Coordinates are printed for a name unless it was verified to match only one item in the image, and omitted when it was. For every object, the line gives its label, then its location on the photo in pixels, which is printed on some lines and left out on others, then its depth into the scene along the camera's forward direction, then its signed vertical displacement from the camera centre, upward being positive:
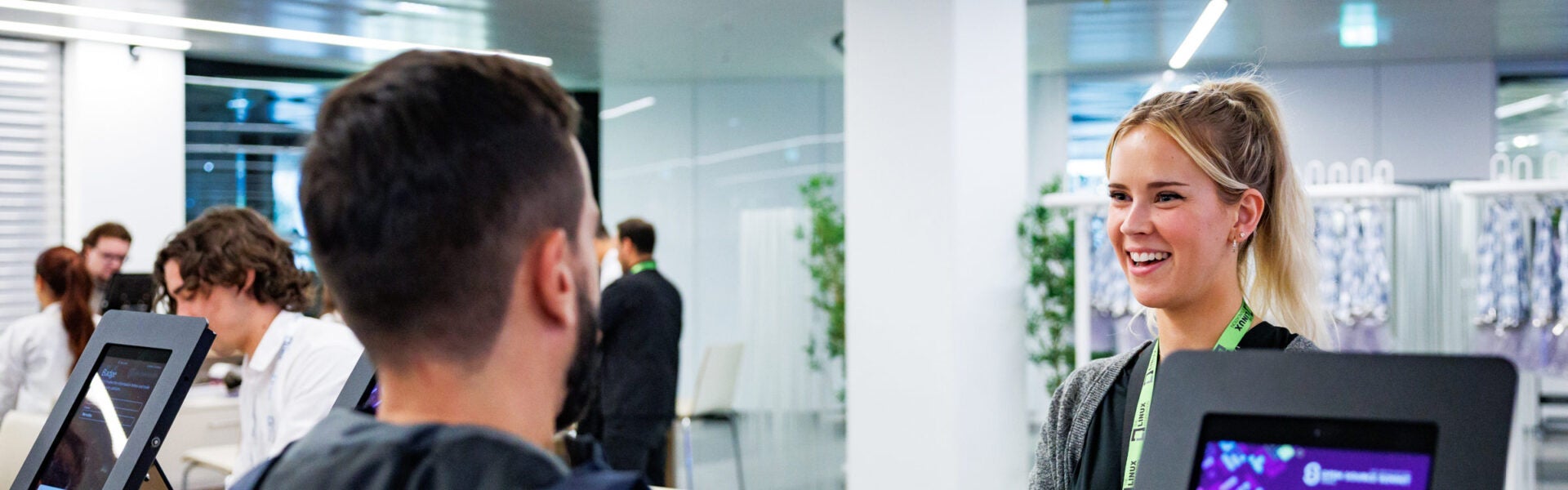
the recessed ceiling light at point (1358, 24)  6.91 +1.35
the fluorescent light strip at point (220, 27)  6.75 +1.36
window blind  7.62 +0.58
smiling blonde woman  1.61 +0.01
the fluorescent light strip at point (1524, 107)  9.18 +1.06
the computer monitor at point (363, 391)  1.76 -0.20
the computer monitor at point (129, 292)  4.54 -0.13
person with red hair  4.59 -0.30
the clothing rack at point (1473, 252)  4.90 -0.04
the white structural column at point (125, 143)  7.72 +0.72
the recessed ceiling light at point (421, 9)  6.68 +1.34
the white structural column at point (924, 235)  4.55 +0.06
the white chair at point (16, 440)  3.39 -0.51
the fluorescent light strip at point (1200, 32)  6.72 +1.31
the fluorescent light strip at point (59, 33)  7.34 +1.36
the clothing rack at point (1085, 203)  4.88 +0.19
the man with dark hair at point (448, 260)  0.71 +0.00
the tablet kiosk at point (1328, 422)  0.79 -0.12
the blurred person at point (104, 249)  5.30 +0.03
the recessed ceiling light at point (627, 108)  10.21 +1.20
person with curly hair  2.54 -0.12
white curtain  8.84 -0.45
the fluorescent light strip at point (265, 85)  8.70 +1.23
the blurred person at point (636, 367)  5.12 -0.47
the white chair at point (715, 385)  6.99 -0.76
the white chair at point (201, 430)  5.01 -0.73
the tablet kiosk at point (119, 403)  1.65 -0.21
